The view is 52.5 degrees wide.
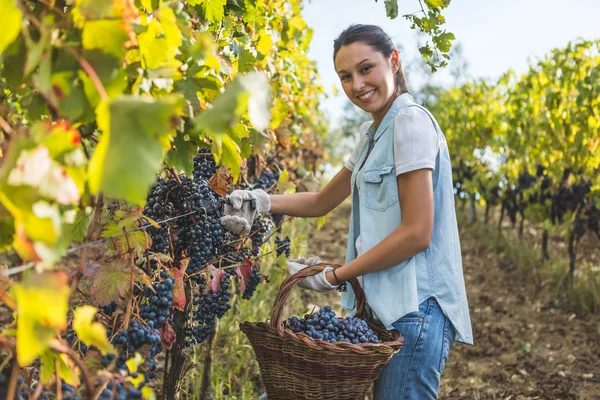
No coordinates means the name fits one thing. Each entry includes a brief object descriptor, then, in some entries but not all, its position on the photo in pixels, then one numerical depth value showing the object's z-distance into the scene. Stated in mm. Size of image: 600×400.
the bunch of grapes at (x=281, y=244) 3229
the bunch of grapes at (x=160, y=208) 1906
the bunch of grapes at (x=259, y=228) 2705
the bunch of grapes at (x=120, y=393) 1103
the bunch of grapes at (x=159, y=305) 1550
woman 1943
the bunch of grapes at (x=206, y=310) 2170
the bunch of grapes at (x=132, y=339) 1351
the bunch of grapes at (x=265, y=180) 3697
